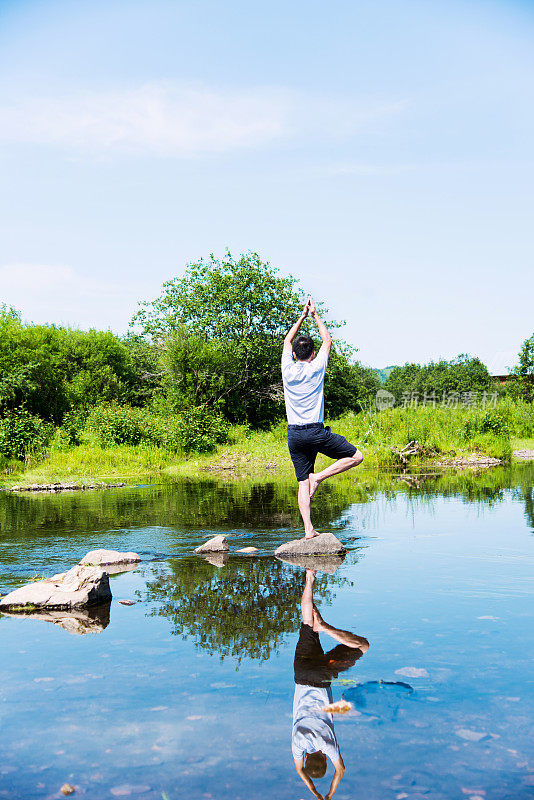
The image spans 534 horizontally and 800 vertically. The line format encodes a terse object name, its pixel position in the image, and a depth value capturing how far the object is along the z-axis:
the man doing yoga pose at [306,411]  7.16
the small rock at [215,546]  7.62
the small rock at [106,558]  7.02
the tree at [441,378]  72.78
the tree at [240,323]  33.59
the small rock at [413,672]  3.74
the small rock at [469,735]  3.01
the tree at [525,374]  52.25
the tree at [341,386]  36.38
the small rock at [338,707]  3.32
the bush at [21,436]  21.47
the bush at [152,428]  23.53
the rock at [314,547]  7.37
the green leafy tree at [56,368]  24.28
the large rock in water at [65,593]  5.48
